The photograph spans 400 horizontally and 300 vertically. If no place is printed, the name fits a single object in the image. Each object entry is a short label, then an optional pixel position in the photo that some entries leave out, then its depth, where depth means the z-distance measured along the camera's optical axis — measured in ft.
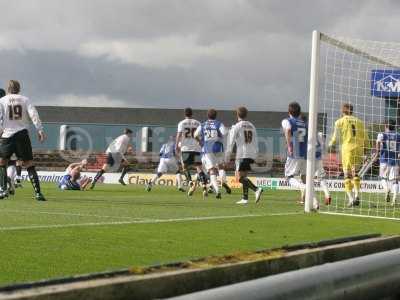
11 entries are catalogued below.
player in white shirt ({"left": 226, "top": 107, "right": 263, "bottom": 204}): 49.70
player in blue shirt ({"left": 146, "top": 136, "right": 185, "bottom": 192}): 77.97
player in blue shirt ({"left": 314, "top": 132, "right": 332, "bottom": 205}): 48.88
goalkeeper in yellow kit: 48.73
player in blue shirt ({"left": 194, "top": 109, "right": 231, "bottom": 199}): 57.00
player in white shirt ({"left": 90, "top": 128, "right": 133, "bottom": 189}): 81.87
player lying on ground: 65.16
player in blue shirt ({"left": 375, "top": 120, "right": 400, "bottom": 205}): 53.16
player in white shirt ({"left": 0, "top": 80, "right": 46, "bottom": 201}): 41.19
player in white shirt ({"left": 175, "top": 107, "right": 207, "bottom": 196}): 62.64
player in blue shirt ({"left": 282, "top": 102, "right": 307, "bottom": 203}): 46.42
